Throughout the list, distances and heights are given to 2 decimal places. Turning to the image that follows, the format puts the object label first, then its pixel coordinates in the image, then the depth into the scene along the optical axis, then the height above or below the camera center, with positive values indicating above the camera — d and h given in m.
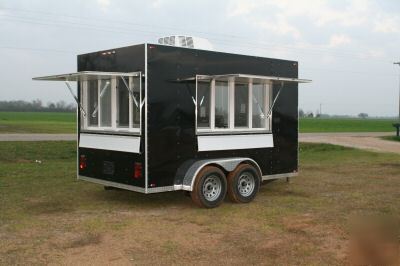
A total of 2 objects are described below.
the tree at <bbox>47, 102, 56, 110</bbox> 124.75 +3.27
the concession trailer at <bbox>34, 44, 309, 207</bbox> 7.79 -0.03
